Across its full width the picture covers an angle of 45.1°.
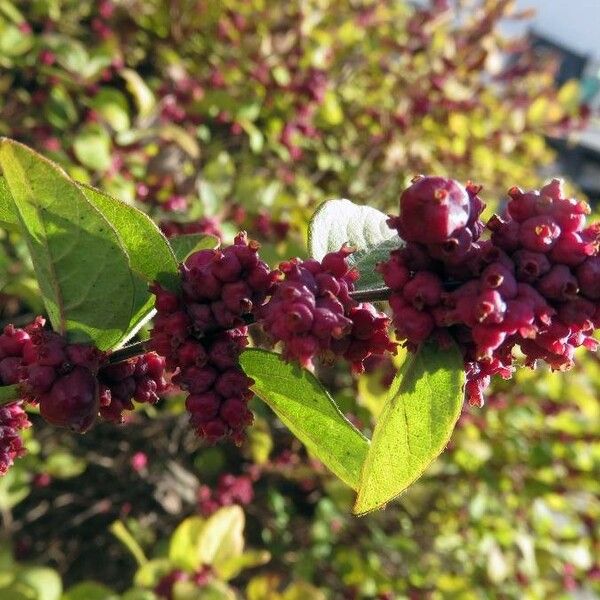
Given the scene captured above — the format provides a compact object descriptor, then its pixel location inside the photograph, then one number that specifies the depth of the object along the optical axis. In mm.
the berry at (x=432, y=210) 79
